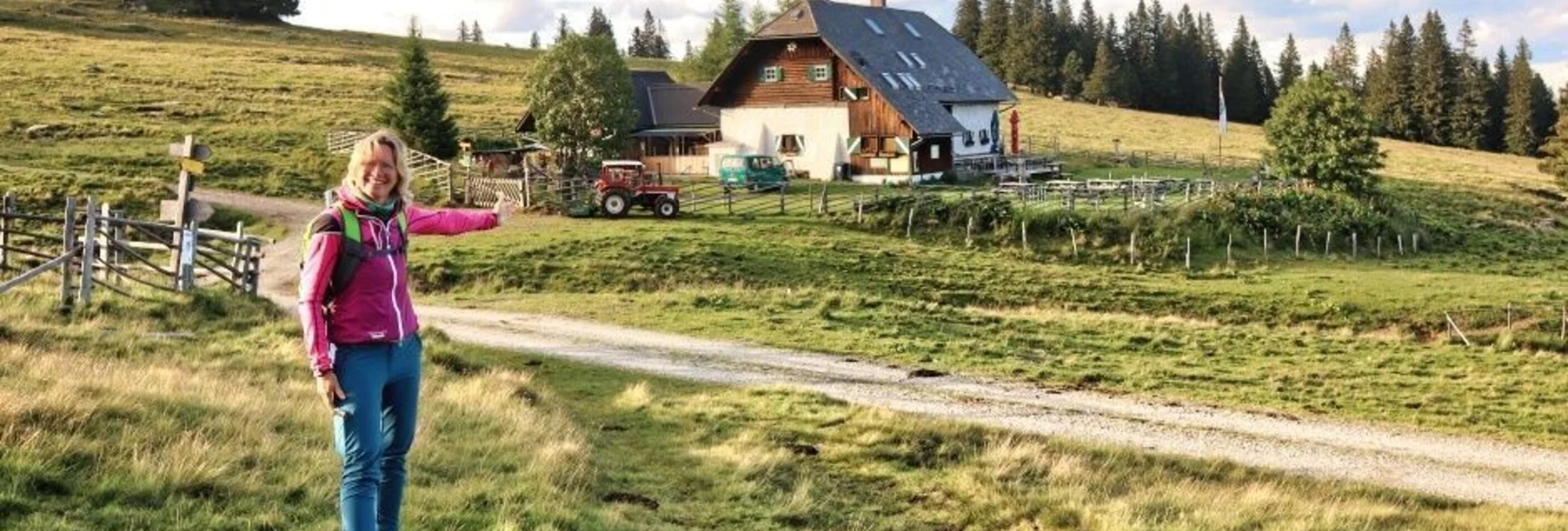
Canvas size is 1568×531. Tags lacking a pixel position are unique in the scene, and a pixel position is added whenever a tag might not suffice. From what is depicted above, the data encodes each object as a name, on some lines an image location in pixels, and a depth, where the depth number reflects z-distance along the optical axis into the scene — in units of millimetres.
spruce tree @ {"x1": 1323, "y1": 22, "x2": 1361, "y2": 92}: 126062
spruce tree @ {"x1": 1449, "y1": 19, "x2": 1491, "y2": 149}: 103500
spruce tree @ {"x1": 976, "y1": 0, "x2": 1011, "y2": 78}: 124000
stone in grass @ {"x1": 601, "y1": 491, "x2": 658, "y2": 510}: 9750
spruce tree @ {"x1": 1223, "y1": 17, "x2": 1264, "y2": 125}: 121125
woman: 5652
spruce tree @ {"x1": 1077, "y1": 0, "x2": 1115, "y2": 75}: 126938
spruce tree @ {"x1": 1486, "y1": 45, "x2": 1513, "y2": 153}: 107188
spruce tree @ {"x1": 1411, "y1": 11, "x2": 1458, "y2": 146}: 105125
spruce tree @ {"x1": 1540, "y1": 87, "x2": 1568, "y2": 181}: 68000
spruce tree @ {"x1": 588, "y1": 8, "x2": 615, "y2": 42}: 149875
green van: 46594
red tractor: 39438
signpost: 18297
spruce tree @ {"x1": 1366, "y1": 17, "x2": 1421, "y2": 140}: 106750
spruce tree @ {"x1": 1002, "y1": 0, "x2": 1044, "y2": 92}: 119750
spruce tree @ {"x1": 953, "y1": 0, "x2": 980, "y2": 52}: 129125
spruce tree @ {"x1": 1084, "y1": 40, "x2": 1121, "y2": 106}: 115688
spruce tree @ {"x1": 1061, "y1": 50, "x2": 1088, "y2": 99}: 117750
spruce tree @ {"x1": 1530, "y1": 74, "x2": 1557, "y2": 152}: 105938
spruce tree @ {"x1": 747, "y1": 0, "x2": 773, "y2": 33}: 75062
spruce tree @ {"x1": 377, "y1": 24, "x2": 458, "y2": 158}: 48312
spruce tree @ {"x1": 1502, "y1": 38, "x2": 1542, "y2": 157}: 101875
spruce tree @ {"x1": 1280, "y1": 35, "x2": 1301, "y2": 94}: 126375
